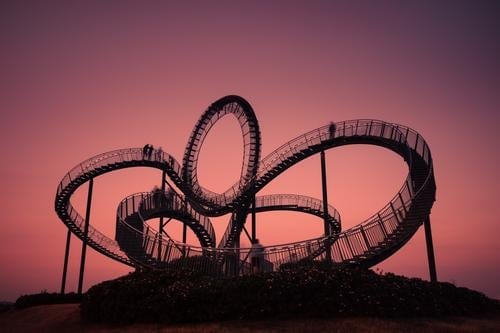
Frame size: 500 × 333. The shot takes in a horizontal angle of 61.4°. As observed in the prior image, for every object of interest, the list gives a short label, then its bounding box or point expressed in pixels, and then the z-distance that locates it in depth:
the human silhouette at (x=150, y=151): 32.25
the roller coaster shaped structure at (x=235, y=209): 17.30
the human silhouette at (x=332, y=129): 24.72
